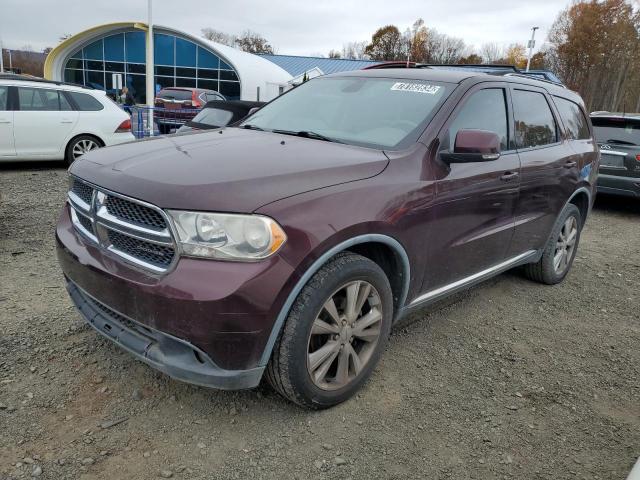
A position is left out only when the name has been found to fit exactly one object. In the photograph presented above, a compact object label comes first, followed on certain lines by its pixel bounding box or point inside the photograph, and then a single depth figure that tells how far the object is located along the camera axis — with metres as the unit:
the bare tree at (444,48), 66.81
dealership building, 33.44
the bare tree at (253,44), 68.06
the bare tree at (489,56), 59.18
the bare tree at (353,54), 72.76
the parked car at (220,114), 8.07
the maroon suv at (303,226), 2.16
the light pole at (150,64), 17.56
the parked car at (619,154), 8.12
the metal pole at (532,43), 31.64
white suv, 8.57
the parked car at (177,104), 15.39
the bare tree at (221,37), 69.62
